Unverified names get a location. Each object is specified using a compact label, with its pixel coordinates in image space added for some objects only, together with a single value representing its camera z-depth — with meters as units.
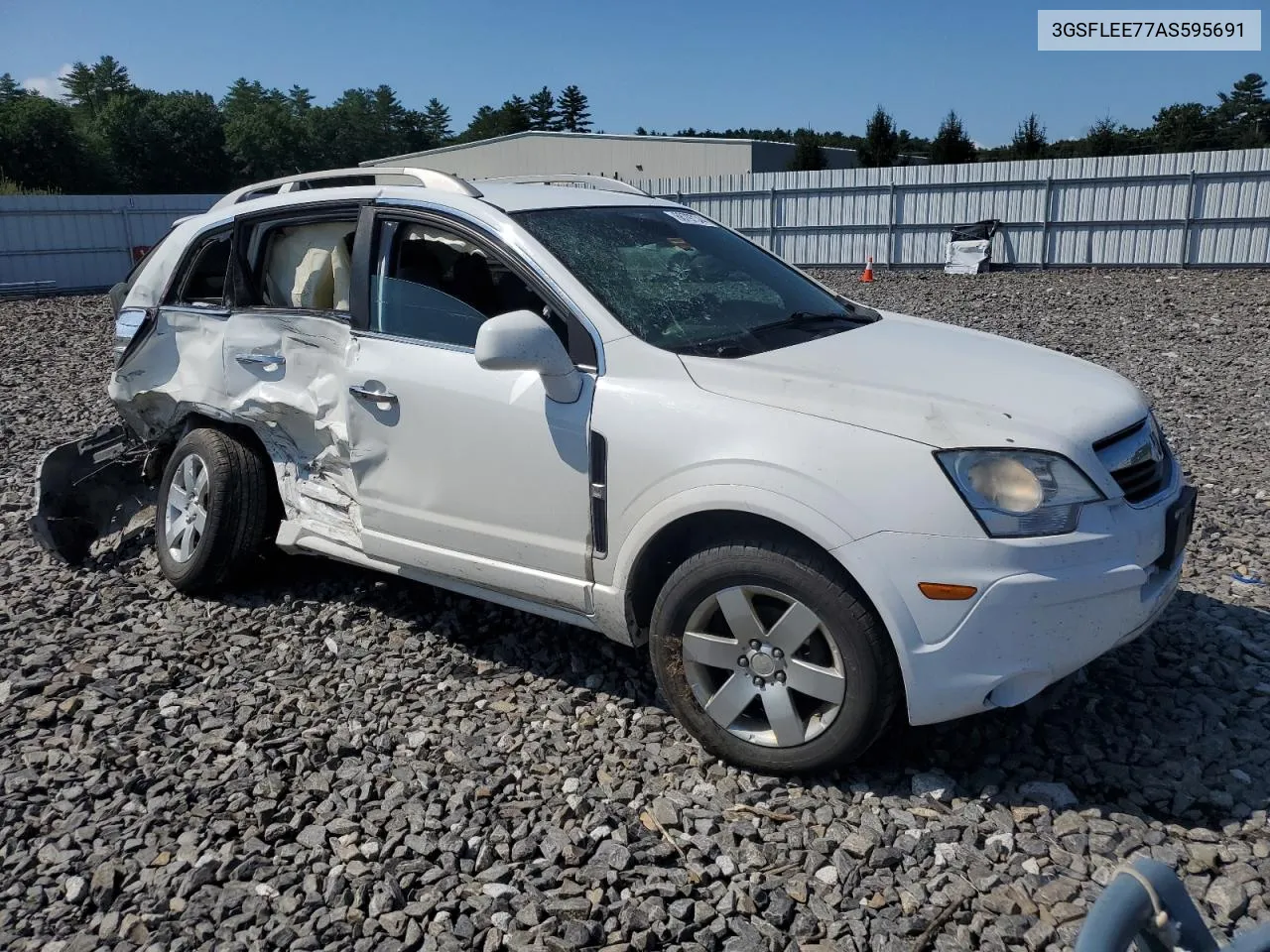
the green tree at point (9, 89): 72.81
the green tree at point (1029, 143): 39.75
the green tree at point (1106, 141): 45.44
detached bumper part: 5.22
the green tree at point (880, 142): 44.28
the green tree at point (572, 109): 106.50
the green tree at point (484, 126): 100.24
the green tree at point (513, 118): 96.88
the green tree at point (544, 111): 103.44
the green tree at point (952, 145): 39.75
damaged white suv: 2.83
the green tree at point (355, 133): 86.69
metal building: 39.69
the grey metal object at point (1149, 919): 1.42
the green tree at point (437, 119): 116.75
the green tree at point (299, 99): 121.69
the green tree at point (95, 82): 92.50
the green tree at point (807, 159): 41.56
